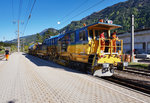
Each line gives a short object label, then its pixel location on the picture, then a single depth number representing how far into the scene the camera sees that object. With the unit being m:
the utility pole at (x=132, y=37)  14.72
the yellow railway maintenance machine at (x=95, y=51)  7.87
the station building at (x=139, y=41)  28.04
